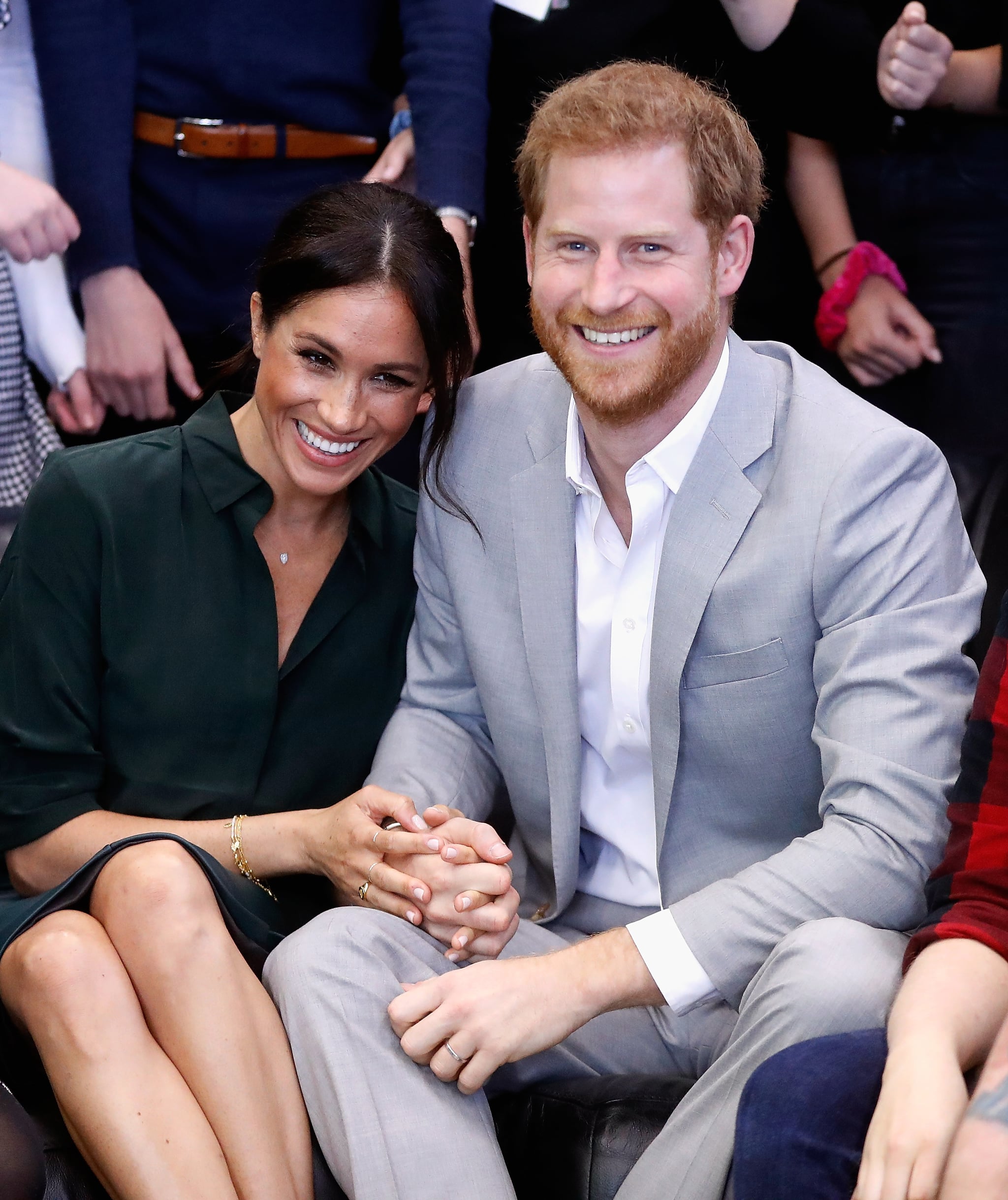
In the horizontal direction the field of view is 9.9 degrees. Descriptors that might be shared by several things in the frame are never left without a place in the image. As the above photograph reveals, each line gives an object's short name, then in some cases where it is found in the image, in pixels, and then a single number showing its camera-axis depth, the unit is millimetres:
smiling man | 4526
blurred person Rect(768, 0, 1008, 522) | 5001
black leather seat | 4598
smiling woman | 4612
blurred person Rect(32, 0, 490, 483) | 5033
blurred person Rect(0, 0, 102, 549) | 5058
